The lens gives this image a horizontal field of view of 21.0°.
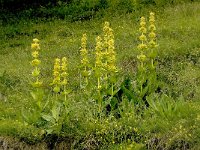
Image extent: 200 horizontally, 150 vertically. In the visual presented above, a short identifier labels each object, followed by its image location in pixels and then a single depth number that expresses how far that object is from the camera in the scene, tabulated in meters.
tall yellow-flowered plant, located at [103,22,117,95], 9.75
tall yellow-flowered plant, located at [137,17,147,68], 10.01
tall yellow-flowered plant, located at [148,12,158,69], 10.06
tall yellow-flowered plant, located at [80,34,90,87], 9.91
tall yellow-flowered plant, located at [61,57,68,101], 9.38
